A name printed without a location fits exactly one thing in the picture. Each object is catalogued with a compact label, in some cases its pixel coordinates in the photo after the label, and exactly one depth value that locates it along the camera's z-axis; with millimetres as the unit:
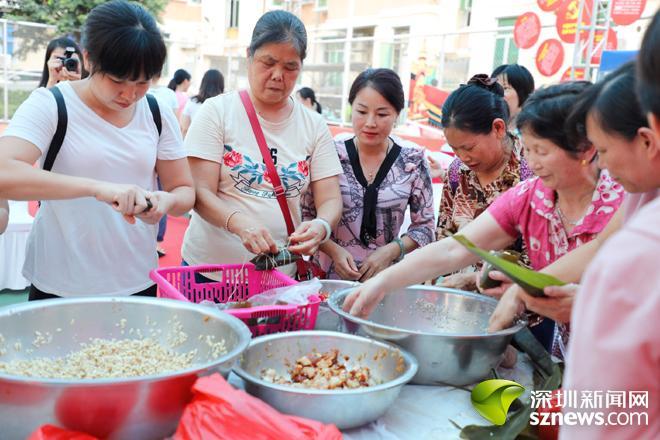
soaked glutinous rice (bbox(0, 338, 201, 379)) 1151
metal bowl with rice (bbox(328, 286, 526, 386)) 1331
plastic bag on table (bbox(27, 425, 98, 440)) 906
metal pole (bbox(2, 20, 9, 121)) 10355
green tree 15562
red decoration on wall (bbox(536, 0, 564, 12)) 6895
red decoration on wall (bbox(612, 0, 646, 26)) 5988
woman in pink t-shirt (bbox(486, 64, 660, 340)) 1050
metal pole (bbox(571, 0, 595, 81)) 6258
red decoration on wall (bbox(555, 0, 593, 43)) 6789
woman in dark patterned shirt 2117
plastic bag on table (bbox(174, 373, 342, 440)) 947
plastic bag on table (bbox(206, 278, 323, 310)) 1531
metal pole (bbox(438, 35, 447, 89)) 10355
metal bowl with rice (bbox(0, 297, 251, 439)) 953
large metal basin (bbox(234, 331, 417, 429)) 1114
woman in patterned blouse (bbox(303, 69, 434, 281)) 2303
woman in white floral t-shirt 1971
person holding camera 3484
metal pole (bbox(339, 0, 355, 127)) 12724
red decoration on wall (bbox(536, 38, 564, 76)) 7594
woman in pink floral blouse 1511
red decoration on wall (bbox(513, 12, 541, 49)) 7629
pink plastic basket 1652
